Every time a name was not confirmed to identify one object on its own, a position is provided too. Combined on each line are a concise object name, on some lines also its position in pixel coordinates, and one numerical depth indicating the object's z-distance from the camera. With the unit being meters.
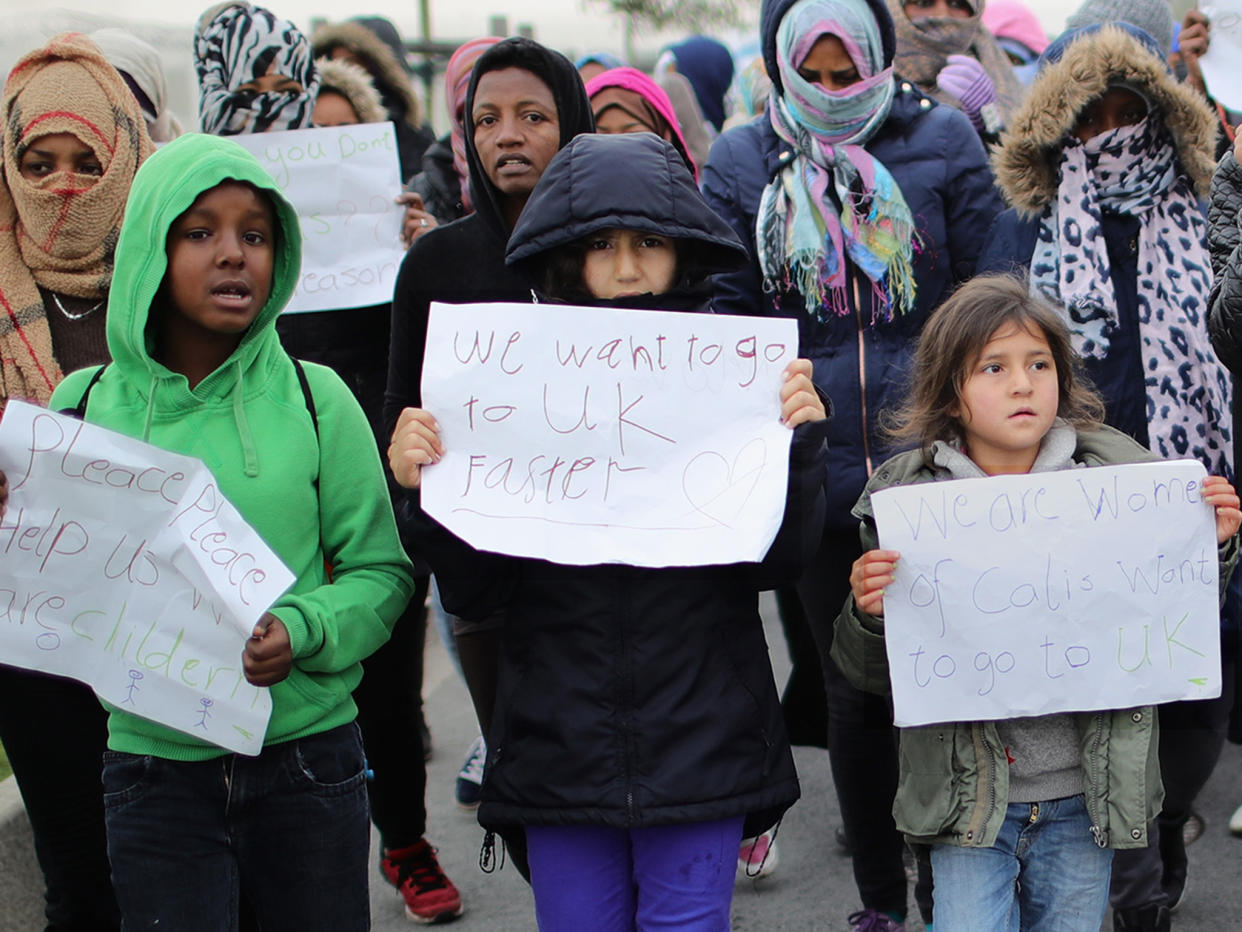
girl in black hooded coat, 2.45
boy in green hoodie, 2.46
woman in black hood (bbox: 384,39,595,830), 3.22
